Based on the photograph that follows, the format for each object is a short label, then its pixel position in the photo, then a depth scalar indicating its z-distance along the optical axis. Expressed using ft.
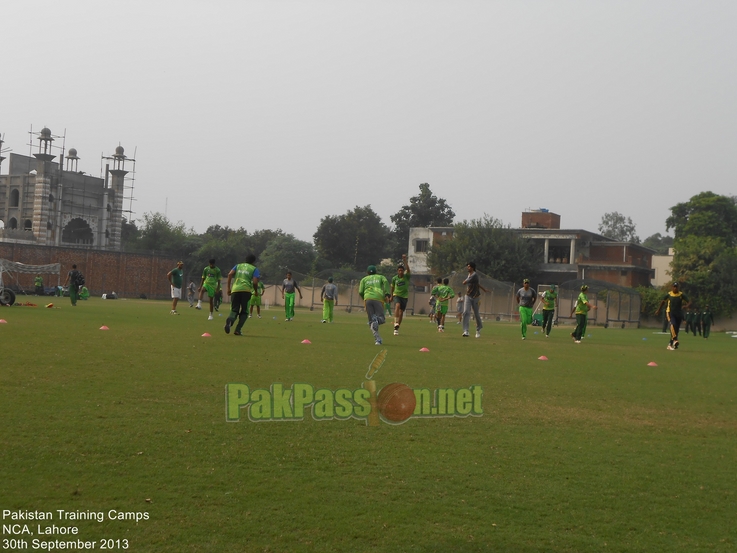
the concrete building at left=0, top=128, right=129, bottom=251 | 306.76
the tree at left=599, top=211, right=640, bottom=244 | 506.48
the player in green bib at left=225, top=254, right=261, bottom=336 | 59.16
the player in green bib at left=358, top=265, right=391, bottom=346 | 60.54
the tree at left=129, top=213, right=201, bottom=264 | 329.07
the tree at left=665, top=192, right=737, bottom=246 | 284.61
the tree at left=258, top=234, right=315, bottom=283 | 280.43
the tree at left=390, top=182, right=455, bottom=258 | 347.36
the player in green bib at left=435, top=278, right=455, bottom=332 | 87.80
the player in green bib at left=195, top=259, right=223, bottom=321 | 92.92
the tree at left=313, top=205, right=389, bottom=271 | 322.34
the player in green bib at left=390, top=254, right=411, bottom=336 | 75.76
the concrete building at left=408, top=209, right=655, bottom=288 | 254.47
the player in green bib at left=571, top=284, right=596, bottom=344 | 76.43
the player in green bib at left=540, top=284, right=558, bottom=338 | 82.79
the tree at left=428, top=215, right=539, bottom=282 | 234.99
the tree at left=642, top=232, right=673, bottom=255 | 572.51
